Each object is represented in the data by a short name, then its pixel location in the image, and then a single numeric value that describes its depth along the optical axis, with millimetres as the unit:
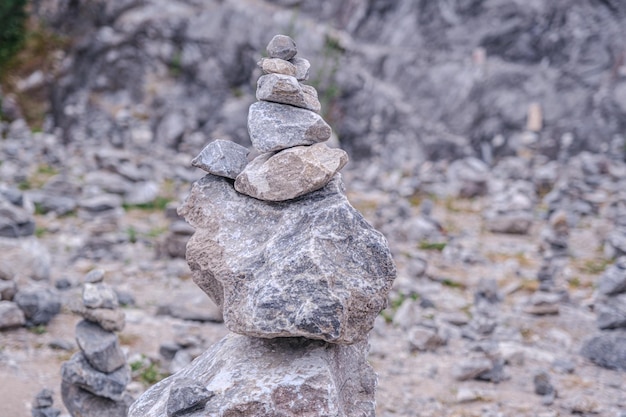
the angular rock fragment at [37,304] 8539
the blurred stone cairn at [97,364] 6039
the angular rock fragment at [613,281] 10953
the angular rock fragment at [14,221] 10312
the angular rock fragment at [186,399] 4199
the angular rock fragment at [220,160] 4953
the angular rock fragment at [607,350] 8523
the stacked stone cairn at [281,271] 4195
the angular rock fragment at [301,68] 5293
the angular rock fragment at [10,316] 8188
